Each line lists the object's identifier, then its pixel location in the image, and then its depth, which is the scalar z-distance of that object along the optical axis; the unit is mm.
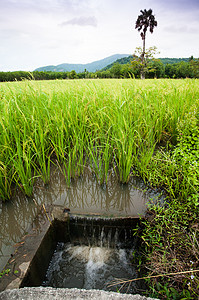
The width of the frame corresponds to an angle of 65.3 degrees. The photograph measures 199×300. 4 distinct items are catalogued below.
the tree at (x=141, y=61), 28458
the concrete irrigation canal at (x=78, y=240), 1256
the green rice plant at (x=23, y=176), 1600
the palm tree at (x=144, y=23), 28875
